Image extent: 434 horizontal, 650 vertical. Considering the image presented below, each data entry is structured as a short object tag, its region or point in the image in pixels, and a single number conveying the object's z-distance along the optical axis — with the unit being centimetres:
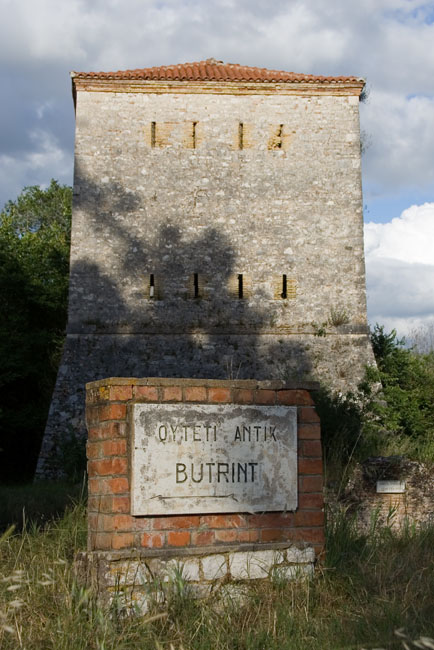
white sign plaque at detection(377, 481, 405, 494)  1058
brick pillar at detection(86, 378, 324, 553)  437
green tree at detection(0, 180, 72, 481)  2084
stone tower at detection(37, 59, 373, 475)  1752
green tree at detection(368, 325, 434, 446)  1672
